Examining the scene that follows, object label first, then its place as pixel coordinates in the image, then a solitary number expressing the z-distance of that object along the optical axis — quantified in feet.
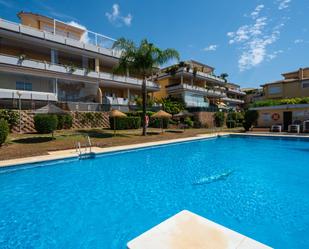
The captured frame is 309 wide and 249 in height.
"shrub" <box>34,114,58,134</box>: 45.80
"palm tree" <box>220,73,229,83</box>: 156.46
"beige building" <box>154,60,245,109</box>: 115.24
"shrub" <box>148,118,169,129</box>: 85.46
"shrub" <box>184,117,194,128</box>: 95.40
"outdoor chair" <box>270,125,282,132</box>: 74.54
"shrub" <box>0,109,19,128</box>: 48.21
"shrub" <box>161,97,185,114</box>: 96.17
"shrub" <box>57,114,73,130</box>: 58.22
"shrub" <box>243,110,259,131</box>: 78.59
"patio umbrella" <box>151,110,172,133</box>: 69.32
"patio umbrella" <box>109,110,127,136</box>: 56.44
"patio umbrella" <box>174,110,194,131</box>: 92.38
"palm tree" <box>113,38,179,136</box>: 58.80
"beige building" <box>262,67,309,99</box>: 100.33
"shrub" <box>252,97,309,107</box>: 76.40
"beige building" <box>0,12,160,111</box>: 61.87
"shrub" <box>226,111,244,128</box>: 110.71
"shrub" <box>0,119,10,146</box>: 35.46
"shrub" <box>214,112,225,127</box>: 107.56
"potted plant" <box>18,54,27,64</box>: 61.86
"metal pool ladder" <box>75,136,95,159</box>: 35.70
